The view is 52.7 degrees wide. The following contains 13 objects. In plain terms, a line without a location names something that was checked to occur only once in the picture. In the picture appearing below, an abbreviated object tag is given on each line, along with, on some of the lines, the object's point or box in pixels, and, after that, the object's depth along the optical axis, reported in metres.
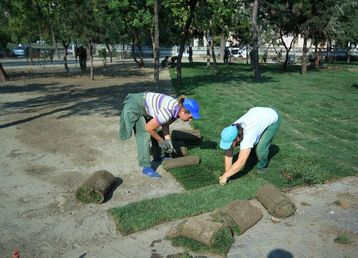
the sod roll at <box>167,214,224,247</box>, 3.91
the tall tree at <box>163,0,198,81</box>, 17.19
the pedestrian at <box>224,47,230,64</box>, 35.80
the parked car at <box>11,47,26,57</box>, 48.61
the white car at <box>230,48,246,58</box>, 51.81
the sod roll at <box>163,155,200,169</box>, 6.33
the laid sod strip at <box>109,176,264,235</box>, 4.49
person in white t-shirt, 5.05
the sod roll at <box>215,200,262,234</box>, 4.30
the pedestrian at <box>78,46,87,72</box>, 23.38
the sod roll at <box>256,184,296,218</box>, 4.64
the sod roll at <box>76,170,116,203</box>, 5.06
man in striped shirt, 5.30
